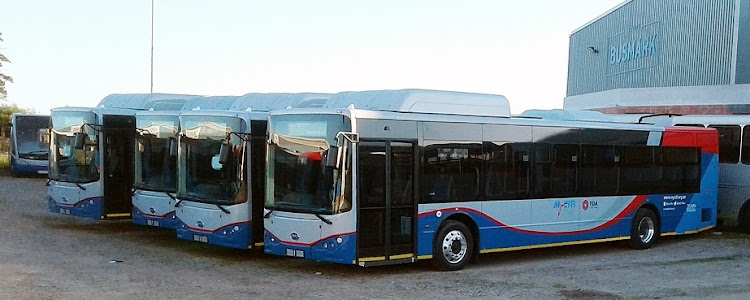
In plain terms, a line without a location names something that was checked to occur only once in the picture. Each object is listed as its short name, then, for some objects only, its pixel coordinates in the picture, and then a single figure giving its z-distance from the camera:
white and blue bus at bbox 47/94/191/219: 17.14
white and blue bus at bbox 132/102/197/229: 16.03
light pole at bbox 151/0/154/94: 37.53
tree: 63.16
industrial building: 37.00
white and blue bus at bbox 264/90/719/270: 12.42
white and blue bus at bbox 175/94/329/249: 13.91
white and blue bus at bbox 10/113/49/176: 36.47
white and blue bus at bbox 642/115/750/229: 20.12
